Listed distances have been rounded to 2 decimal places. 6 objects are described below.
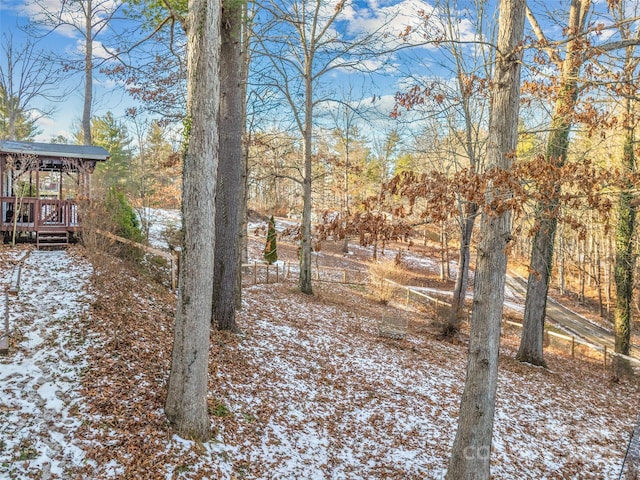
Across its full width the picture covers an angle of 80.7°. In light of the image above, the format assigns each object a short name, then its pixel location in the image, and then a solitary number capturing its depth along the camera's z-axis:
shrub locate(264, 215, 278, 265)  20.23
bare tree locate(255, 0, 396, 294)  11.23
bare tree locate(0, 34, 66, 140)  18.12
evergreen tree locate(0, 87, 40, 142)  18.84
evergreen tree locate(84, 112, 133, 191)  30.23
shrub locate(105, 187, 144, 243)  10.09
